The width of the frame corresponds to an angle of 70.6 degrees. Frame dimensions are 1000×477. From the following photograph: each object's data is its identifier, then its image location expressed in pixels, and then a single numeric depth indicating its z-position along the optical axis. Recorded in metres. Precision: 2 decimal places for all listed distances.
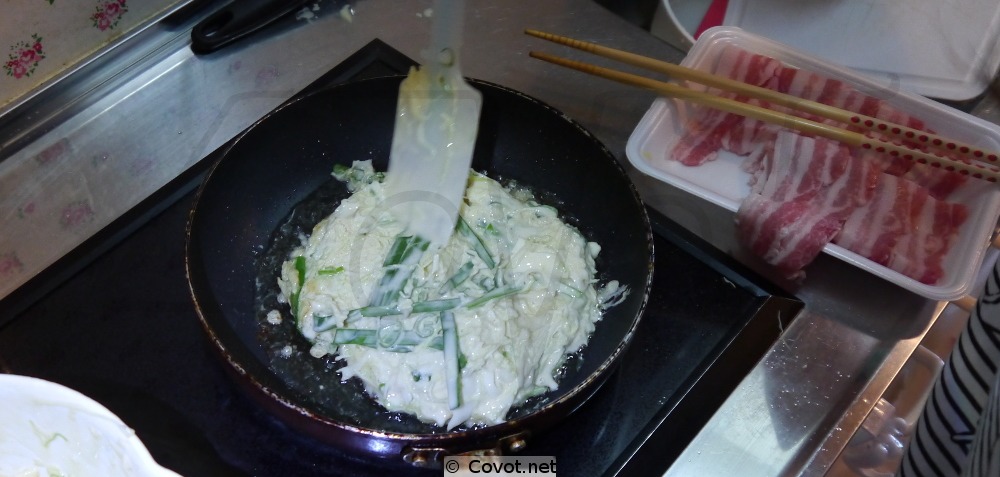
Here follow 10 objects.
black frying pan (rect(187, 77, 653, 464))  0.86
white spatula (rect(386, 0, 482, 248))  1.06
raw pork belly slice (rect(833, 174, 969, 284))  1.06
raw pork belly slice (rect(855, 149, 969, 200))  1.15
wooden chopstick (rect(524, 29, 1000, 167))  1.09
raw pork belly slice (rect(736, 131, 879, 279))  1.06
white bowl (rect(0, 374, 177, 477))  0.64
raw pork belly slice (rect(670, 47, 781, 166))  1.22
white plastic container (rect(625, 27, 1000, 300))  1.05
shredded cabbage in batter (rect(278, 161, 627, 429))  0.94
